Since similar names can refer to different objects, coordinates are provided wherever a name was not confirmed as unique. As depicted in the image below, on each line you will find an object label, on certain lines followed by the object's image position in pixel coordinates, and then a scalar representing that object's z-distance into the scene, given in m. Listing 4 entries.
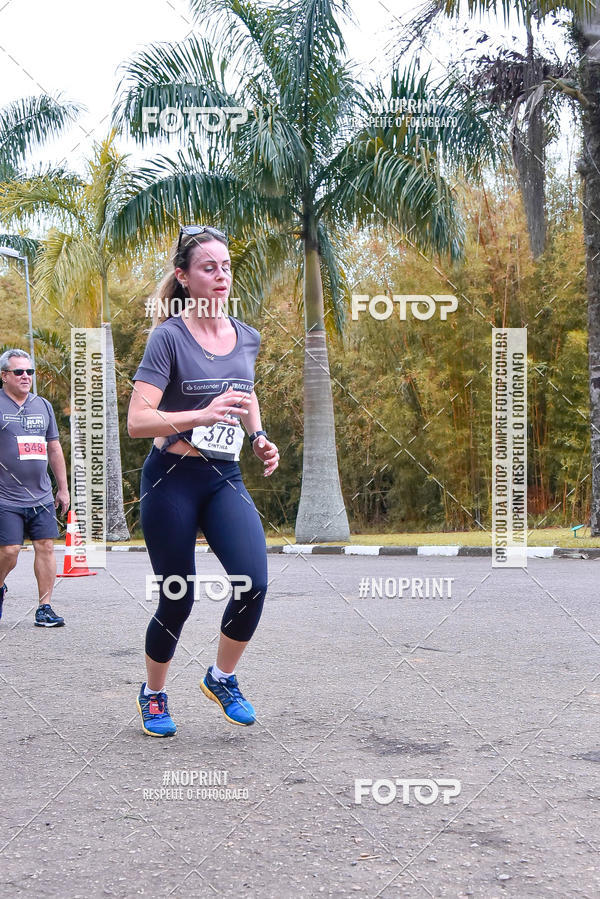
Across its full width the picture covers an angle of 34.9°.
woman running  3.37
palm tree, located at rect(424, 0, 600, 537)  13.02
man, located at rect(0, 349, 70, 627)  6.26
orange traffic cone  10.46
